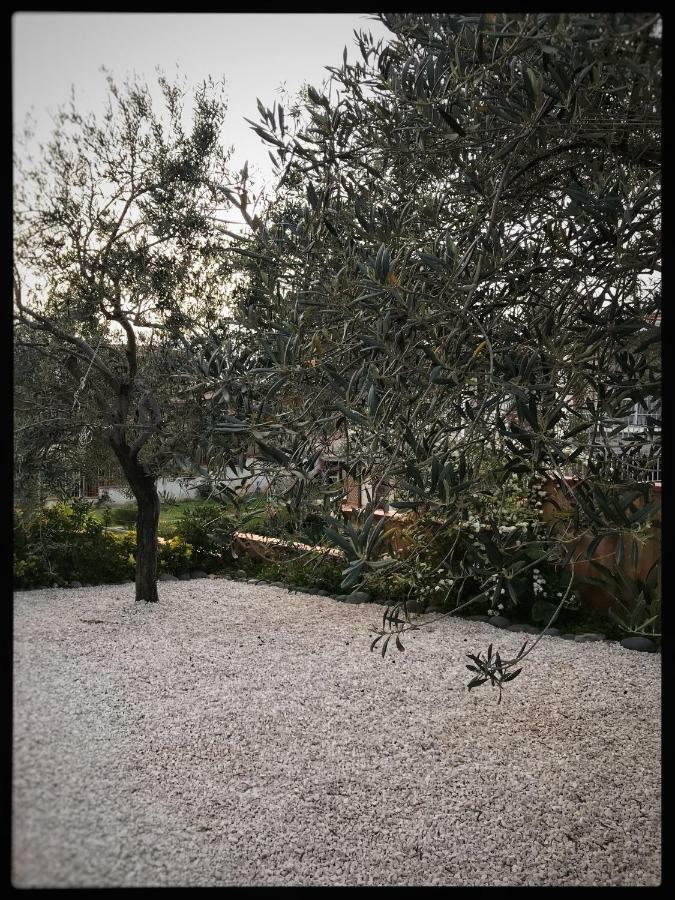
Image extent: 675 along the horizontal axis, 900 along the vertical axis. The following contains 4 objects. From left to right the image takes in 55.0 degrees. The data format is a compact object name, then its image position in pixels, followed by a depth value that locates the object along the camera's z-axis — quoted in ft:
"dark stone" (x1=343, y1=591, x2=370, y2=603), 18.34
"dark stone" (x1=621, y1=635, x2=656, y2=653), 15.43
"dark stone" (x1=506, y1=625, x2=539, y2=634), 16.69
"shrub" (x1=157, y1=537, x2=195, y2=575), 16.28
